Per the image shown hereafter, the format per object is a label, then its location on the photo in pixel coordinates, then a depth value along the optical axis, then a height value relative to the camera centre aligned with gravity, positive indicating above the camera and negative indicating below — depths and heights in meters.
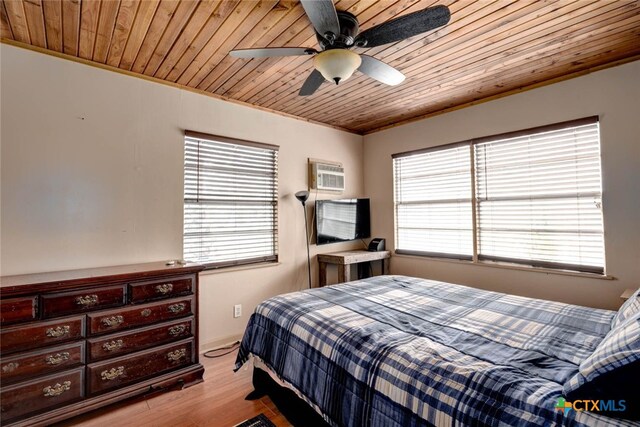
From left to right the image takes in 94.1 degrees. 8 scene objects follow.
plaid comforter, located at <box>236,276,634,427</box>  1.08 -0.61
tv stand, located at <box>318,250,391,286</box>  3.62 -0.48
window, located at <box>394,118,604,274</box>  2.68 +0.21
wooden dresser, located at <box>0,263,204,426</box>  1.73 -0.75
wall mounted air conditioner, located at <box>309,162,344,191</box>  3.78 +0.58
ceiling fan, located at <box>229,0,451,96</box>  1.52 +1.06
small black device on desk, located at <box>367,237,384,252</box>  4.11 -0.34
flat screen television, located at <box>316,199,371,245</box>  3.79 +0.02
